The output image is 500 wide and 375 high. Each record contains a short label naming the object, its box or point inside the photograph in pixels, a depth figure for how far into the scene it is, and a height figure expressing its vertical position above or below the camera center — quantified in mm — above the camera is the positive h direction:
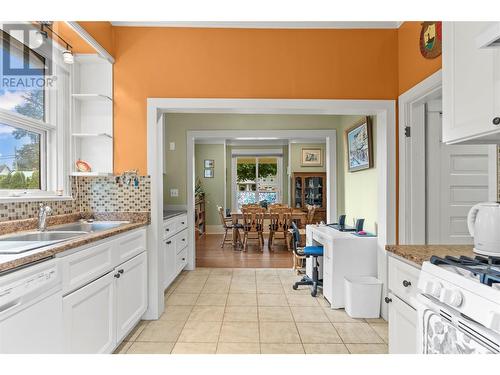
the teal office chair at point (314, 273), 3416 -984
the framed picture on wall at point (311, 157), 8164 +818
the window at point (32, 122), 2195 +516
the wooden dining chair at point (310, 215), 6066 -550
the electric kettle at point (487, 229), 1363 -191
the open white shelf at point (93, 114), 2834 +685
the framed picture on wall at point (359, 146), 3439 +521
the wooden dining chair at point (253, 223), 5832 -695
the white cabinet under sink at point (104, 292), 1562 -661
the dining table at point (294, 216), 5840 -555
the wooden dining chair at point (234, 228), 6181 -835
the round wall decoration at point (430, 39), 2211 +1121
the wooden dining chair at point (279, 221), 5855 -666
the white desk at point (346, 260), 3029 -725
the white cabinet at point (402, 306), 1470 -610
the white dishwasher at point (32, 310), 1104 -498
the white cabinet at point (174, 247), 3453 -757
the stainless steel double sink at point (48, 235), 1450 -312
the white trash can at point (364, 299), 2854 -1045
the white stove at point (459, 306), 893 -389
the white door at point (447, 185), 2664 +23
